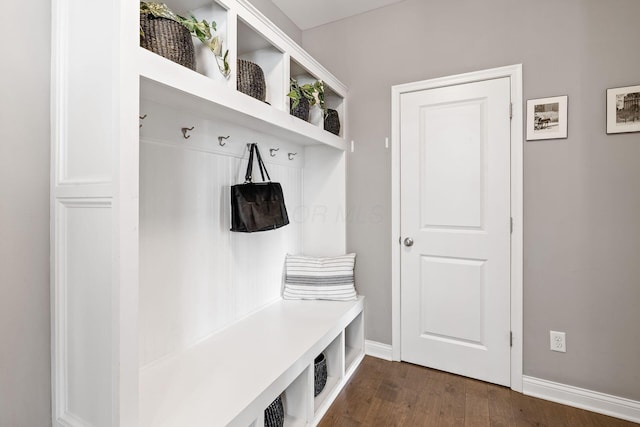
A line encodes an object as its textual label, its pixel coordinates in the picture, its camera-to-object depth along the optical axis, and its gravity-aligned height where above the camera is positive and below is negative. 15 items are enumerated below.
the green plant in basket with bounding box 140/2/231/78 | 1.07 +0.70
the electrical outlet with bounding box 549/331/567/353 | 1.84 -0.76
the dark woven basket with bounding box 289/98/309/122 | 1.84 +0.63
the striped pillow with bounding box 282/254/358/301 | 2.30 -0.50
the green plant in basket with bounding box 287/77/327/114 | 1.80 +0.77
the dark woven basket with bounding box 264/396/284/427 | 1.46 -0.96
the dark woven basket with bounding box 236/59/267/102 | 1.44 +0.64
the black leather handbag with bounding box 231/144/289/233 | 1.70 +0.05
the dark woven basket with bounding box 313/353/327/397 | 1.80 -0.96
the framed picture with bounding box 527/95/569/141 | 1.81 +0.58
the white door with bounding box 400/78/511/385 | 1.99 -0.10
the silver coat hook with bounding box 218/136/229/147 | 1.71 +0.40
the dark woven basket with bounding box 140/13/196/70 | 1.06 +0.62
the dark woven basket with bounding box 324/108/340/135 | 2.25 +0.68
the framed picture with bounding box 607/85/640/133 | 1.66 +0.57
